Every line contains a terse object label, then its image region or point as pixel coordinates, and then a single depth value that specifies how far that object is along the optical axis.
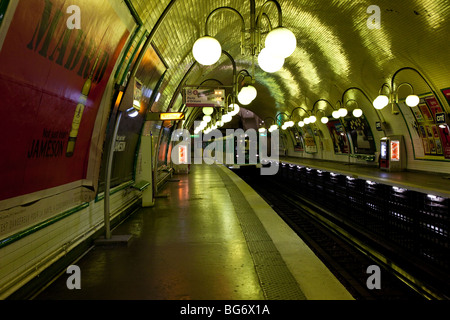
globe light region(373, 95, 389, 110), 10.31
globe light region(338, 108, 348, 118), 13.83
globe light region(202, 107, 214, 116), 17.10
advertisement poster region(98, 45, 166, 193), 6.89
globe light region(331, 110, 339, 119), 14.32
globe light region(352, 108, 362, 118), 13.62
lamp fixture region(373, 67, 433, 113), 9.55
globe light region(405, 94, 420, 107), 9.52
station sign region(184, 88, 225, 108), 9.32
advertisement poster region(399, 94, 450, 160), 11.05
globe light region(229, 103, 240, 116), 11.32
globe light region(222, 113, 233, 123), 11.97
